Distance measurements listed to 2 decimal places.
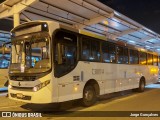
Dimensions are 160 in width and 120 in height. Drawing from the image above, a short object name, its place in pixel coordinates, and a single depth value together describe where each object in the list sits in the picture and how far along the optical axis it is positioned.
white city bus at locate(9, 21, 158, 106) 8.52
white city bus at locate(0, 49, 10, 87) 16.08
